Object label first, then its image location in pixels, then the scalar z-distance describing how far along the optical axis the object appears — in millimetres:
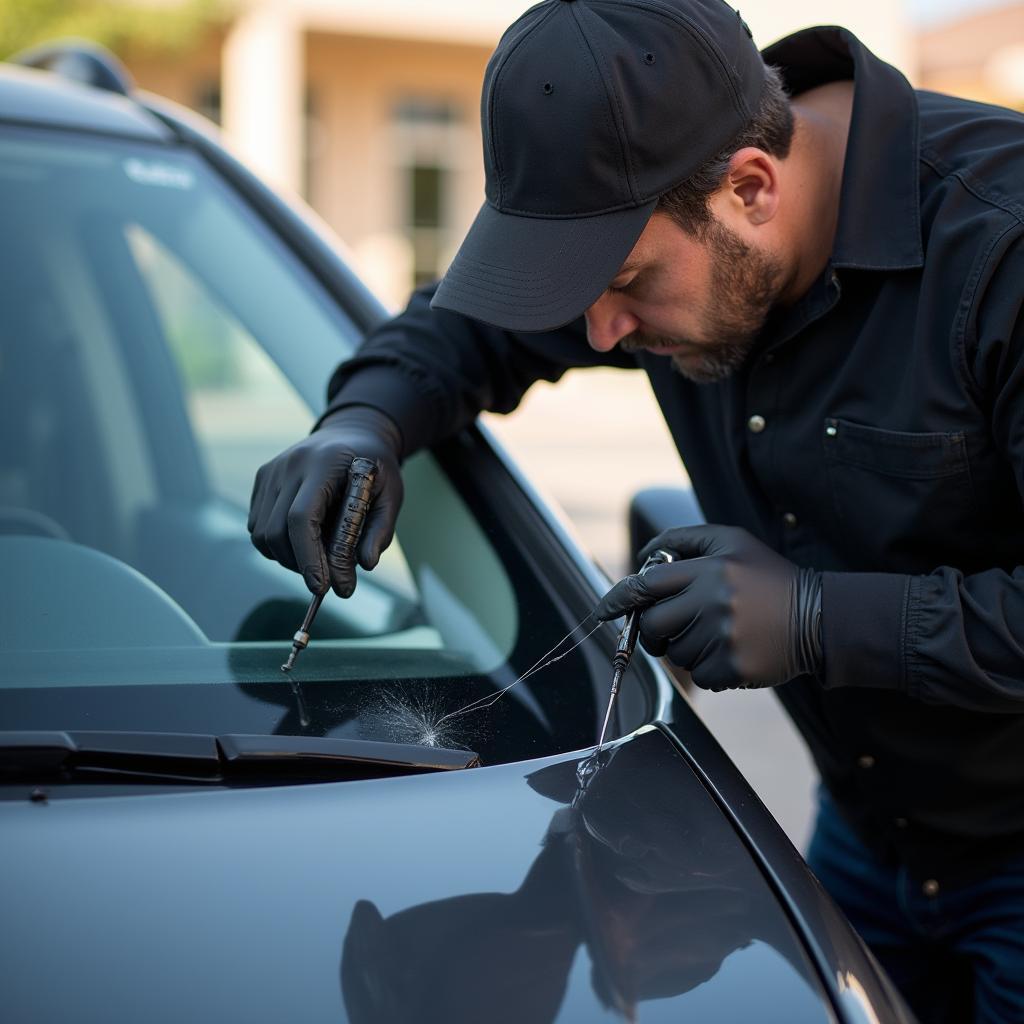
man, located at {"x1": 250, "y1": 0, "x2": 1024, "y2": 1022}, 1365
